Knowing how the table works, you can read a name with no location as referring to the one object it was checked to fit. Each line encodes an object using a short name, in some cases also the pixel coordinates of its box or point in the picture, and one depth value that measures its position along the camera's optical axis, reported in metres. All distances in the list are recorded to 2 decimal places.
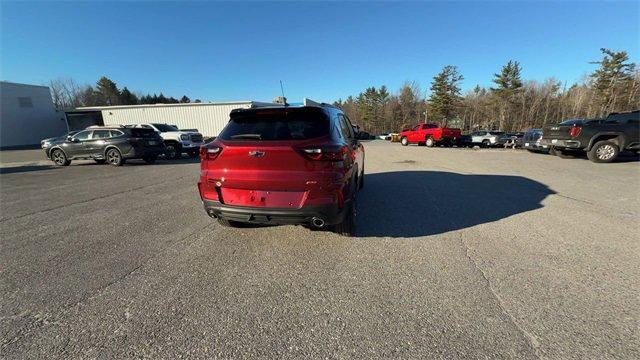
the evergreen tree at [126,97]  68.25
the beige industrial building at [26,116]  35.38
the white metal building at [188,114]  31.50
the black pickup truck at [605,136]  11.34
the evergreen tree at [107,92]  66.06
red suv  3.33
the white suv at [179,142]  16.28
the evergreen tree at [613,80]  39.66
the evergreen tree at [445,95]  55.00
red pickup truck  23.31
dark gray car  13.12
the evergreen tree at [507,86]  50.19
